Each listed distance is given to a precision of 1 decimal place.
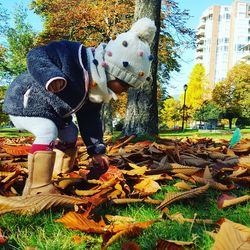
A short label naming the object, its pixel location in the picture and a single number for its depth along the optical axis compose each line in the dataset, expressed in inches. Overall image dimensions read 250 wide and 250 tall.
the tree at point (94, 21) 609.5
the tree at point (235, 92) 1536.8
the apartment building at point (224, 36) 2874.4
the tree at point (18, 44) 1252.4
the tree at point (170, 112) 1972.5
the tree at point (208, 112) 1584.9
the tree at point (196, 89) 1903.5
